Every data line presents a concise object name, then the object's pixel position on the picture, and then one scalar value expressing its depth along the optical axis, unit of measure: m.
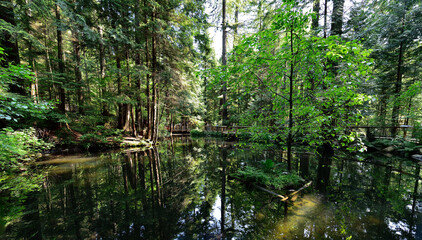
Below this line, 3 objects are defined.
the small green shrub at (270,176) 4.16
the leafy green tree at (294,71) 3.05
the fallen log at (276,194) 3.61
